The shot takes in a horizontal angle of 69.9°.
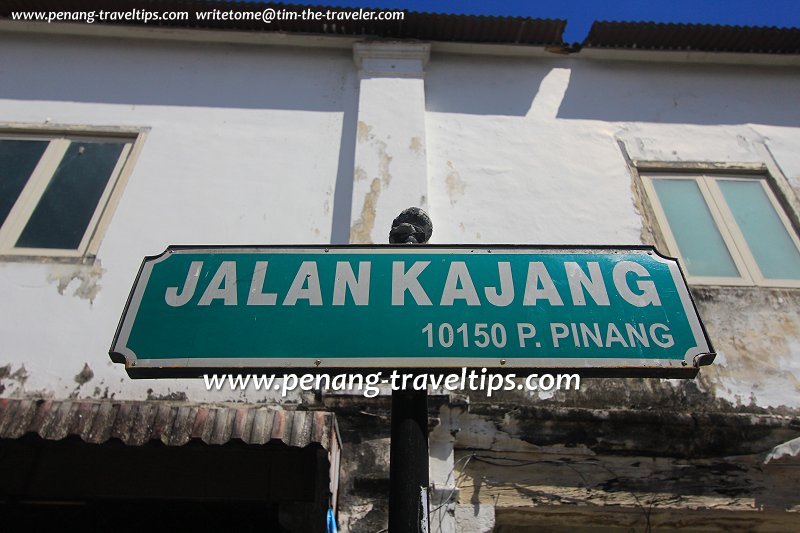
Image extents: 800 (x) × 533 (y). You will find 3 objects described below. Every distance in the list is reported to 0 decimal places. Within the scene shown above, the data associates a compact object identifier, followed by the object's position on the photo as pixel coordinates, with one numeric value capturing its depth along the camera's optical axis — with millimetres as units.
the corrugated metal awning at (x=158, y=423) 2508
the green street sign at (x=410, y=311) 1520
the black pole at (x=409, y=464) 1232
